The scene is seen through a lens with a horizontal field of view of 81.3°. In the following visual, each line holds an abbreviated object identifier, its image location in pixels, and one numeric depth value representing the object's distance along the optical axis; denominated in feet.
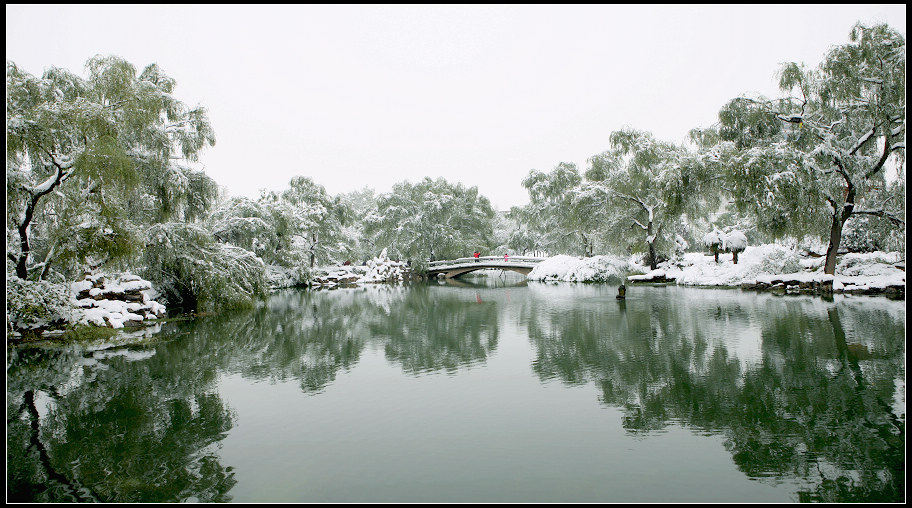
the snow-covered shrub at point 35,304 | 36.60
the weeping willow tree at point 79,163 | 36.91
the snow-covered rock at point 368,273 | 116.25
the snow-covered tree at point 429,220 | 139.33
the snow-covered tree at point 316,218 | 111.86
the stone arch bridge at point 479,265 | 123.03
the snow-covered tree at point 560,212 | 100.73
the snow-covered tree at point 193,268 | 51.96
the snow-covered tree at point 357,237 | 127.85
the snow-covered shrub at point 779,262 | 74.95
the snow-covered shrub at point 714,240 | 95.40
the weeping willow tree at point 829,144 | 53.93
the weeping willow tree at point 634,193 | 92.32
